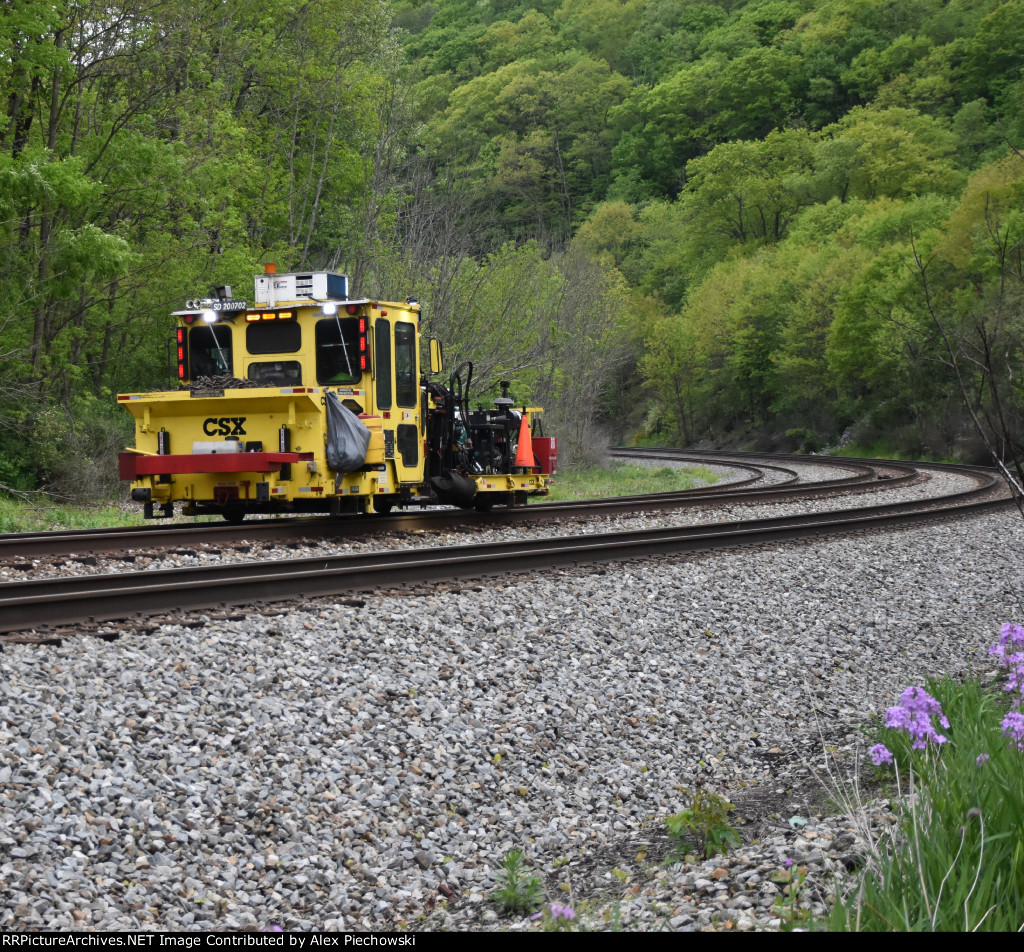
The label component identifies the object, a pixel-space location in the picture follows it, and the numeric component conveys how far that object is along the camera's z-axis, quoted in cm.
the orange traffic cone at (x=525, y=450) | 1627
